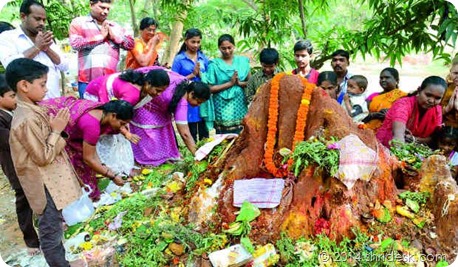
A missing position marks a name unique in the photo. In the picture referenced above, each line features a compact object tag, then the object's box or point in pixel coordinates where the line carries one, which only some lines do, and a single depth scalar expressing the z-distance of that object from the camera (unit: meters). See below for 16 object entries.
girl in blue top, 5.88
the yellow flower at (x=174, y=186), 4.67
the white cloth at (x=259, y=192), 3.74
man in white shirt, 4.78
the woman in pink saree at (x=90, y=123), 4.40
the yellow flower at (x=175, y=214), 4.12
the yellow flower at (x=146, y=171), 5.66
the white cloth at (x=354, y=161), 3.46
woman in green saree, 5.81
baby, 5.79
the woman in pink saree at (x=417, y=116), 4.35
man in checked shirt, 5.50
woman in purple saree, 5.25
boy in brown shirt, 3.19
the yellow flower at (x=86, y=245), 4.08
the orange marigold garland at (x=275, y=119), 3.91
